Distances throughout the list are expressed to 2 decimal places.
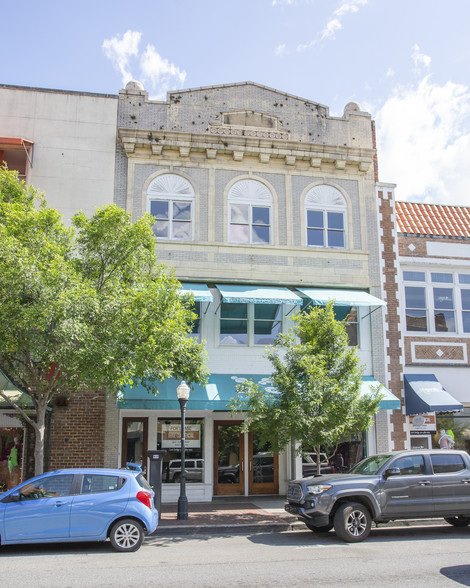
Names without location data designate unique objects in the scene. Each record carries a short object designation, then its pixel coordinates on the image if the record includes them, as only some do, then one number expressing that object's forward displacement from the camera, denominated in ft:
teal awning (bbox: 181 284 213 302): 49.74
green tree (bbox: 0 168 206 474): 35.94
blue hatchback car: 29.66
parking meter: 40.70
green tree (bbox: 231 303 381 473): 40.55
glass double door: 54.49
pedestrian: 51.90
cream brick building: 53.11
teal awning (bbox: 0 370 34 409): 44.37
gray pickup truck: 34.17
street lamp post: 42.06
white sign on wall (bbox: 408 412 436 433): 54.80
